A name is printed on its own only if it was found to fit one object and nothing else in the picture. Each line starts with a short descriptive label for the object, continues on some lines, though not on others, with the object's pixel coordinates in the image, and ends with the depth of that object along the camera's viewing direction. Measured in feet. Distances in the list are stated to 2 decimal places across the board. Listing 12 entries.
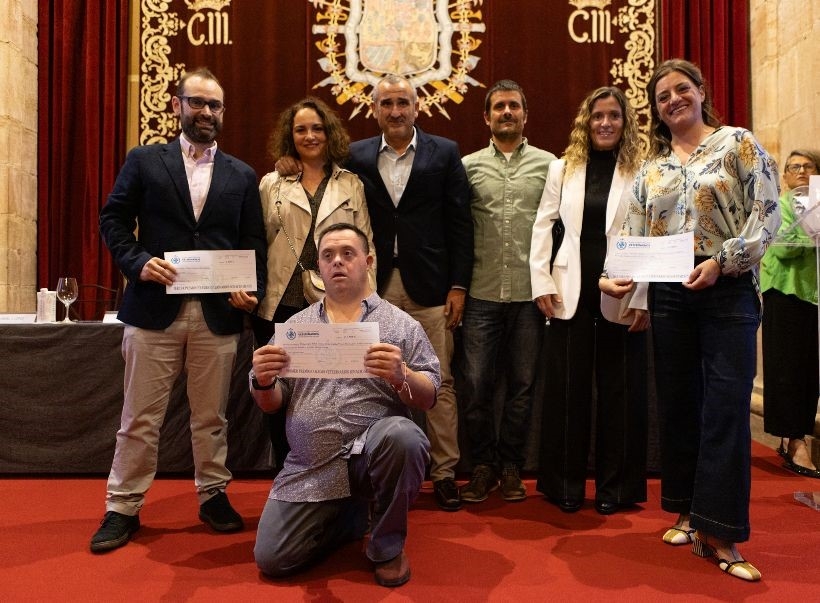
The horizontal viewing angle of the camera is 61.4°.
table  11.73
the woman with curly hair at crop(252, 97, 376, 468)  9.55
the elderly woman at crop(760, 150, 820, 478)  12.43
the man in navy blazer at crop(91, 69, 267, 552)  8.63
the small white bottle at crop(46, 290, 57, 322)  12.07
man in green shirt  10.38
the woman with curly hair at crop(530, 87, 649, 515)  9.74
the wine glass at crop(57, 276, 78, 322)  11.51
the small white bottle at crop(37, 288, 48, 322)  12.03
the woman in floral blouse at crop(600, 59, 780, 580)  7.35
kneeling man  7.11
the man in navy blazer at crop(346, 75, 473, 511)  10.03
